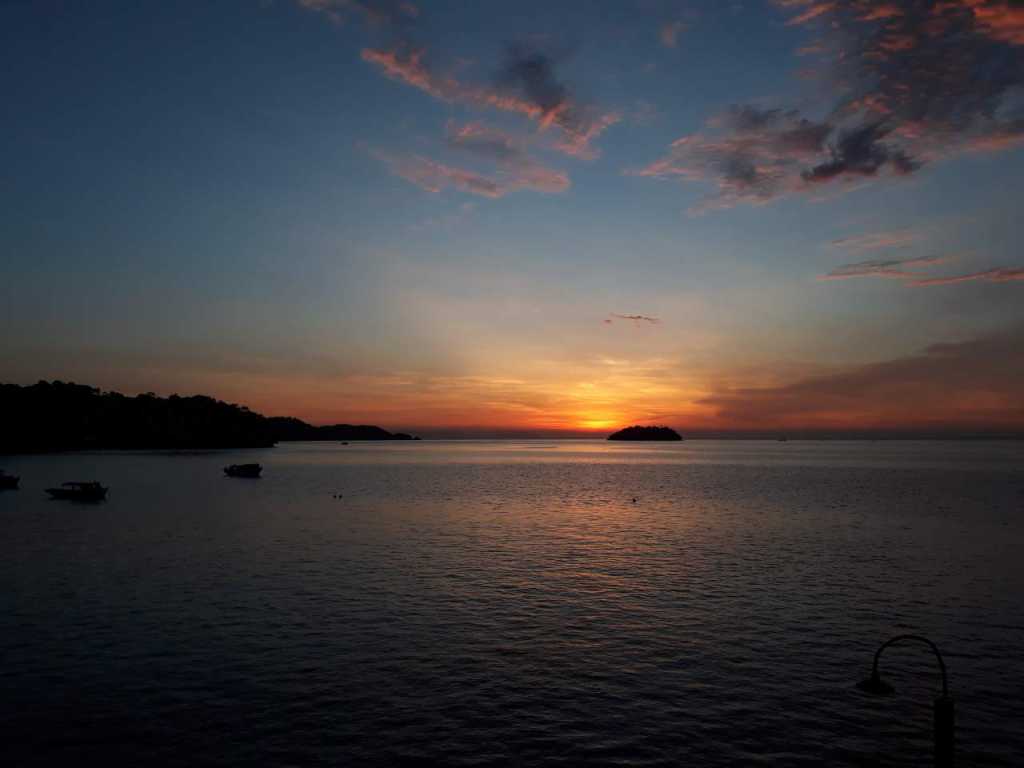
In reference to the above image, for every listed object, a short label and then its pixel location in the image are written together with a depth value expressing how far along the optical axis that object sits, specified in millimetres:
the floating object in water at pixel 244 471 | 150000
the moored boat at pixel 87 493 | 96125
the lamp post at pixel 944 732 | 17688
